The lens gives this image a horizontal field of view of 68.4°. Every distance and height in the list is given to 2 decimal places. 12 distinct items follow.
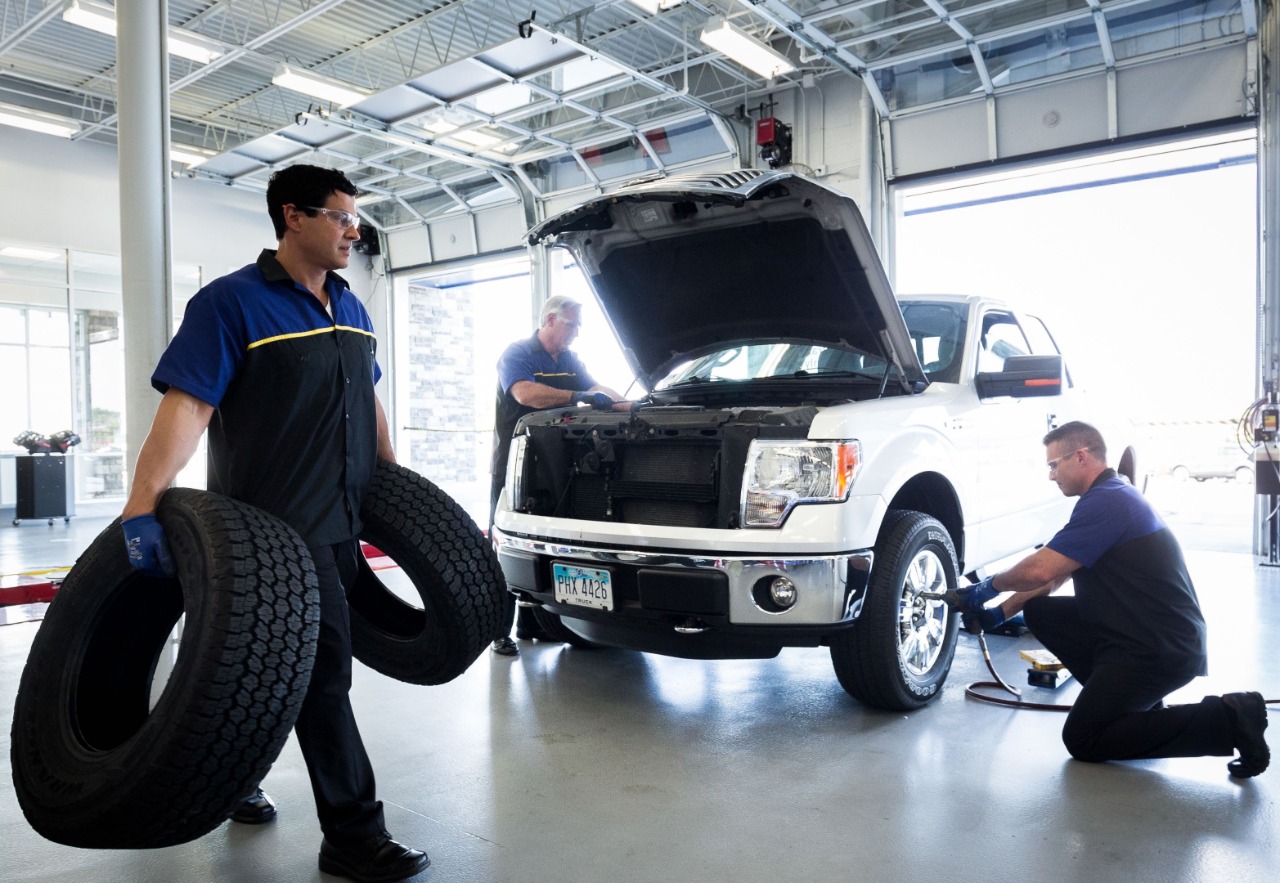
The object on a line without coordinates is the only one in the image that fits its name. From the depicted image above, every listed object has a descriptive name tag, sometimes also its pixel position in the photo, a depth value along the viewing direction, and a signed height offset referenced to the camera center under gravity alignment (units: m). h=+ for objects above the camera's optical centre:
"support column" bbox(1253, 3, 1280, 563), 7.29 +1.41
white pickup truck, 3.20 -0.13
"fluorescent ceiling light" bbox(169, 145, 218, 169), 12.40 +3.57
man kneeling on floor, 2.85 -0.69
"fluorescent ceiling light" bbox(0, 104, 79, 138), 10.91 +3.62
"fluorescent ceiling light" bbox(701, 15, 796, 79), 8.02 +3.32
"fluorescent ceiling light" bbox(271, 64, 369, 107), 9.34 +3.43
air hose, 3.60 -1.12
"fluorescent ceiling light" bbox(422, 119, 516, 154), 11.54 +3.62
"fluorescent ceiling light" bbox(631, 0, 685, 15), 7.96 +3.51
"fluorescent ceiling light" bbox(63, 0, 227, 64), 8.07 +3.59
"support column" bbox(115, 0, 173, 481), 4.20 +1.02
